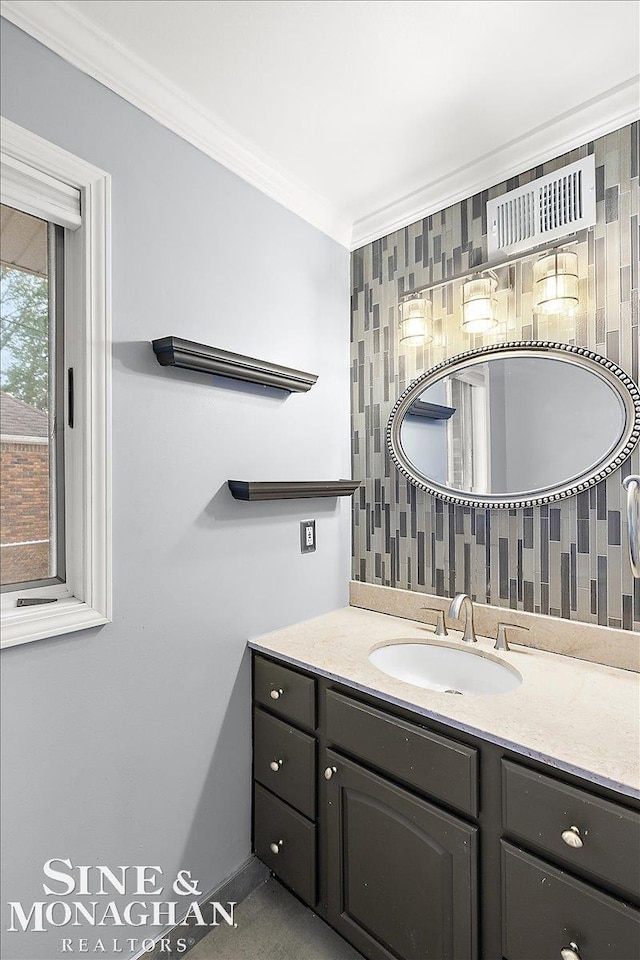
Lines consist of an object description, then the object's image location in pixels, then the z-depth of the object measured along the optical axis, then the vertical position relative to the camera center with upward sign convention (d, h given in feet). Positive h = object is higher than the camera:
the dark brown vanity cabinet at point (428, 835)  3.21 -2.76
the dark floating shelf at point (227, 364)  4.55 +1.19
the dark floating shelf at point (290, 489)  5.26 -0.09
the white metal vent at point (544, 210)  5.05 +2.87
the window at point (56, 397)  3.99 +0.71
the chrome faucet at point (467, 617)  5.31 -1.52
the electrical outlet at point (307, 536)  6.37 -0.70
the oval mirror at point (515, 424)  4.96 +0.62
